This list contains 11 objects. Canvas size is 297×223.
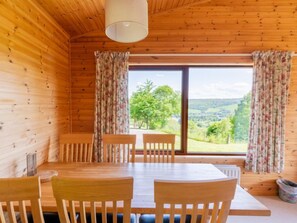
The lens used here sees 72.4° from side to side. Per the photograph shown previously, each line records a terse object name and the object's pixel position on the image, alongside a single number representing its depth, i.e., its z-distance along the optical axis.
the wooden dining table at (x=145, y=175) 1.33
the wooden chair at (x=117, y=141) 2.38
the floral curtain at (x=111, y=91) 3.09
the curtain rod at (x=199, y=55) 3.18
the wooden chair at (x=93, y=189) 0.97
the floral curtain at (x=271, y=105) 3.05
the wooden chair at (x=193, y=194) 0.95
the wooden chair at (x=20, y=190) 1.00
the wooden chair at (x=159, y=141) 2.42
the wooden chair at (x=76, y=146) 2.45
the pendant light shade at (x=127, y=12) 1.37
